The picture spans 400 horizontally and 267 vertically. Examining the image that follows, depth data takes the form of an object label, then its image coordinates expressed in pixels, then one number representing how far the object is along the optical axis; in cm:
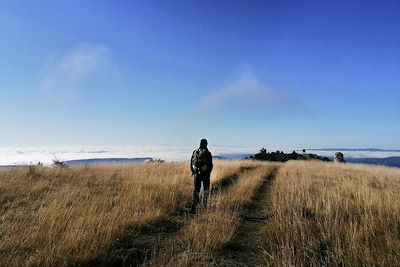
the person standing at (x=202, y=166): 1244
